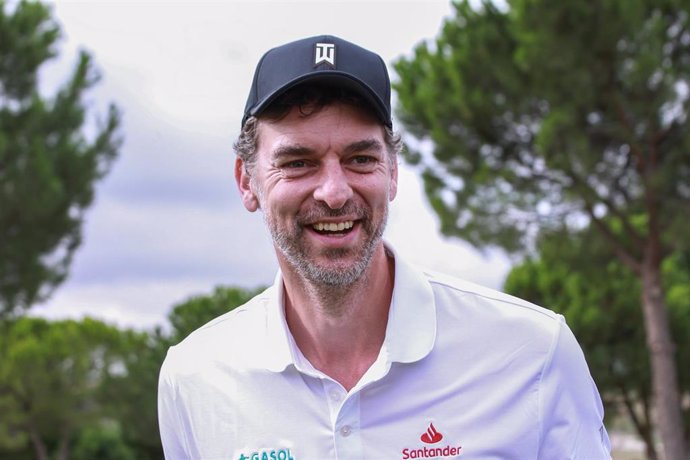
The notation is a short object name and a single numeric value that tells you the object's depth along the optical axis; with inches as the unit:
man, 74.2
